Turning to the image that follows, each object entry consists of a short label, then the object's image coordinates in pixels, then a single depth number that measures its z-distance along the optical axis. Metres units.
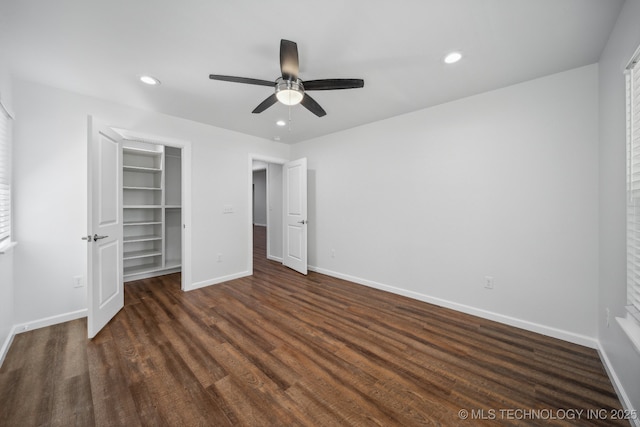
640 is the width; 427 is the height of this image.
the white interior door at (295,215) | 4.27
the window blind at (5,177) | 2.01
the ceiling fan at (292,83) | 1.68
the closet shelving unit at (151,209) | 3.97
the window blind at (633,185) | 1.32
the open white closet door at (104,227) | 2.22
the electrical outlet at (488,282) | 2.55
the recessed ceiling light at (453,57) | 1.93
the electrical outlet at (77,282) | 2.61
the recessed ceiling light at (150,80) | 2.29
